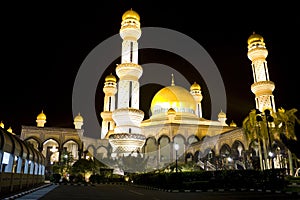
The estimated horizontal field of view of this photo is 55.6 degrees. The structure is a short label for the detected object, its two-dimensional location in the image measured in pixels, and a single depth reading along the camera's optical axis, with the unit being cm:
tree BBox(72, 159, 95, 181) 3331
